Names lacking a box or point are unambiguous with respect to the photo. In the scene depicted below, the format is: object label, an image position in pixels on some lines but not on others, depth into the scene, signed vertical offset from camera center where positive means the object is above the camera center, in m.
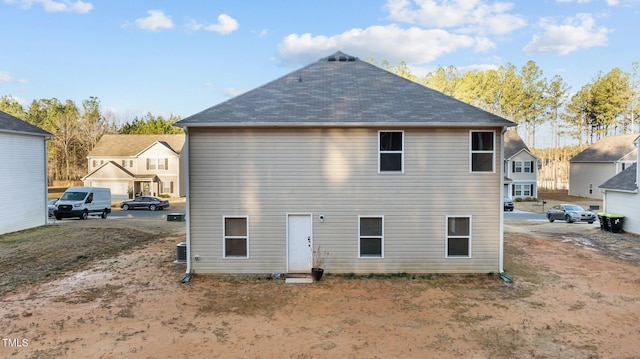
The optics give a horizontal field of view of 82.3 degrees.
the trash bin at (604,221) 20.86 -2.63
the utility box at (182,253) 13.28 -2.80
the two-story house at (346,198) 11.80 -0.72
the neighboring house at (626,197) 19.69 -1.20
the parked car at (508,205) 32.22 -2.57
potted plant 11.84 -2.66
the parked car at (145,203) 32.81 -2.47
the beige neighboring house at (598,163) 39.44 +1.45
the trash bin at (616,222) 20.41 -2.62
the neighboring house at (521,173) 41.28 +0.31
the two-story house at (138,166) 40.84 +1.22
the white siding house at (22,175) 18.12 +0.05
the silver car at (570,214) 24.59 -2.64
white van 25.04 -1.92
